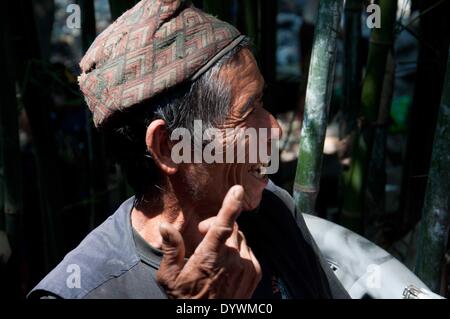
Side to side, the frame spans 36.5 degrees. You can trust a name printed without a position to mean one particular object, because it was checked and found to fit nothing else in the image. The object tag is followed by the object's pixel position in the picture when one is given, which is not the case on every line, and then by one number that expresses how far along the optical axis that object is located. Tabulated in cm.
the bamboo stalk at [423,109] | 258
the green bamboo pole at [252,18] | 228
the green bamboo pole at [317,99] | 168
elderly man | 123
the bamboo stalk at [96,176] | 272
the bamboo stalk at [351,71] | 261
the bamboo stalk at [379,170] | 232
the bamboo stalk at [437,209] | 170
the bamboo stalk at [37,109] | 248
